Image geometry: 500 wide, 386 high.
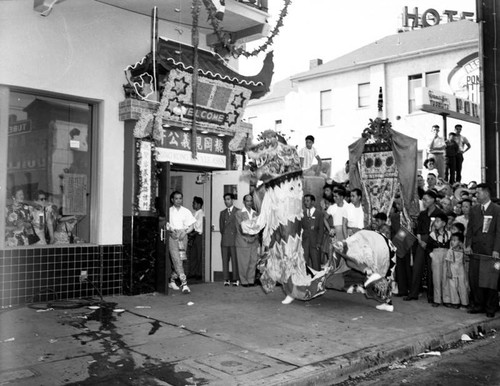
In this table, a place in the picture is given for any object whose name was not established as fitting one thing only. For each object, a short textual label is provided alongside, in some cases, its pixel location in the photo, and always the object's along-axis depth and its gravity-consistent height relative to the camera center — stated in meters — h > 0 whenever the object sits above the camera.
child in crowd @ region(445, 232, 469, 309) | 8.49 -0.93
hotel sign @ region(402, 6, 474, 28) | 27.11 +10.32
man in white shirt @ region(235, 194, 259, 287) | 10.46 -0.66
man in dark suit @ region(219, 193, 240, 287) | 10.50 -0.41
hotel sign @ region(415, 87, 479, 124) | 13.45 +2.93
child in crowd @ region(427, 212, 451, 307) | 8.69 -0.63
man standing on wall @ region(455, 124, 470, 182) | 14.99 +2.01
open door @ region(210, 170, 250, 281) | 10.82 +0.42
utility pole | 11.00 +2.73
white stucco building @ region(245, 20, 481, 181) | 22.09 +5.99
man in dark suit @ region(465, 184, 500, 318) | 8.05 -0.56
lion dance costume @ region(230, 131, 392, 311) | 8.09 -0.22
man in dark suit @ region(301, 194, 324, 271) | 10.45 -0.30
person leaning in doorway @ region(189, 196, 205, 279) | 10.95 -0.62
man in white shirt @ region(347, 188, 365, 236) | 9.89 +0.01
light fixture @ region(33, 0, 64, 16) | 7.79 +3.16
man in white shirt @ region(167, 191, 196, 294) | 9.52 -0.23
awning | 9.15 +2.77
